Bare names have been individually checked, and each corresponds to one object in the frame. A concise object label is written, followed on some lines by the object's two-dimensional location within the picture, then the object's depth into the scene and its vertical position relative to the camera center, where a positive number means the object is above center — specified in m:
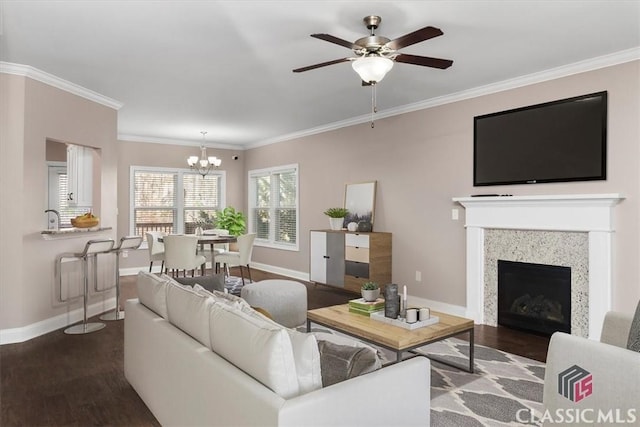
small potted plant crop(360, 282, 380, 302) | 3.40 -0.66
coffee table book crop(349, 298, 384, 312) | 3.31 -0.75
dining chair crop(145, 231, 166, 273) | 6.41 -0.57
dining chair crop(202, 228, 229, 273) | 6.47 -0.64
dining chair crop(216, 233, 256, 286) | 6.40 -0.68
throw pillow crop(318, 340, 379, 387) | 1.67 -0.62
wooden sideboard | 5.62 -0.67
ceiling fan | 2.79 +1.08
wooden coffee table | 2.67 -0.82
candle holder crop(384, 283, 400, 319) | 3.08 -0.67
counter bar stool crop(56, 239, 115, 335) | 4.31 -0.61
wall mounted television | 3.84 +0.69
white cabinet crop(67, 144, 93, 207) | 5.05 +0.47
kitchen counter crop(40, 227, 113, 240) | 4.24 -0.23
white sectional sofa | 1.46 -0.65
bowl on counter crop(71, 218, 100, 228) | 4.70 -0.12
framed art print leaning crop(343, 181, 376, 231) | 6.03 +0.12
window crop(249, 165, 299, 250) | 7.81 +0.10
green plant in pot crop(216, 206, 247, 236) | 7.86 -0.20
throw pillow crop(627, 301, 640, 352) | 1.80 -0.54
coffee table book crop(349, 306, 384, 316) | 3.28 -0.79
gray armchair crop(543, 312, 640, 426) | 1.69 -0.74
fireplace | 3.71 -0.17
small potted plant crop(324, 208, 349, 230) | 6.30 -0.07
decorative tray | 2.93 -0.80
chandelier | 7.33 +0.90
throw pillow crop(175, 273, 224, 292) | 3.43 -0.59
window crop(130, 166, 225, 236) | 7.93 +0.24
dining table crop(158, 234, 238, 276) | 6.06 -0.41
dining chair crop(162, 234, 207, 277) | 5.87 -0.56
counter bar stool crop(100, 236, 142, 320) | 4.81 -0.46
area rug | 2.52 -1.23
